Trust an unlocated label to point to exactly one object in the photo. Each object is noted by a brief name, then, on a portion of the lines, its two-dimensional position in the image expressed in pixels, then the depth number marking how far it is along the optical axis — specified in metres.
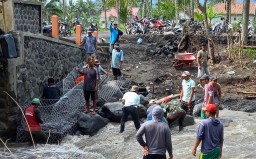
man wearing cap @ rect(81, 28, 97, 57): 17.42
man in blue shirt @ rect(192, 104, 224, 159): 7.20
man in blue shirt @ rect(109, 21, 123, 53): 19.75
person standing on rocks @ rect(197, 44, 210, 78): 16.22
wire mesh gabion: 12.48
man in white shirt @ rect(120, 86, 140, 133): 11.55
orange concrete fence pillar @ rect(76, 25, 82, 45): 18.55
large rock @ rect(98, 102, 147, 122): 13.48
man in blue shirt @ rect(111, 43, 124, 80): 16.72
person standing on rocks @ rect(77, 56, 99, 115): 13.12
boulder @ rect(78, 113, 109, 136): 12.78
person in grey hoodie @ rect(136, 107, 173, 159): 7.15
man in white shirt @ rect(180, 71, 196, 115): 12.20
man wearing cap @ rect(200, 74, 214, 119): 11.14
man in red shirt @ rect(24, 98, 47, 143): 11.77
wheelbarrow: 22.02
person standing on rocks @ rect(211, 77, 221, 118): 11.17
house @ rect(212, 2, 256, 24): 80.32
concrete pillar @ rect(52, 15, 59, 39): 16.72
